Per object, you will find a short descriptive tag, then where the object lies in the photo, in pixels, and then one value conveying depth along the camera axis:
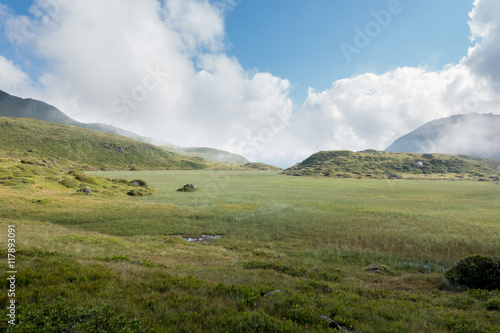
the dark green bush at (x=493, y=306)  10.66
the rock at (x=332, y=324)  8.35
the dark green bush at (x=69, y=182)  62.49
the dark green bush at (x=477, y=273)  13.93
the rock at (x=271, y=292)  10.96
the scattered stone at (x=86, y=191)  54.98
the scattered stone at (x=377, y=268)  18.45
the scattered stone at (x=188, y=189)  81.28
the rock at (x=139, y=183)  83.18
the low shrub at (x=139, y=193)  64.10
